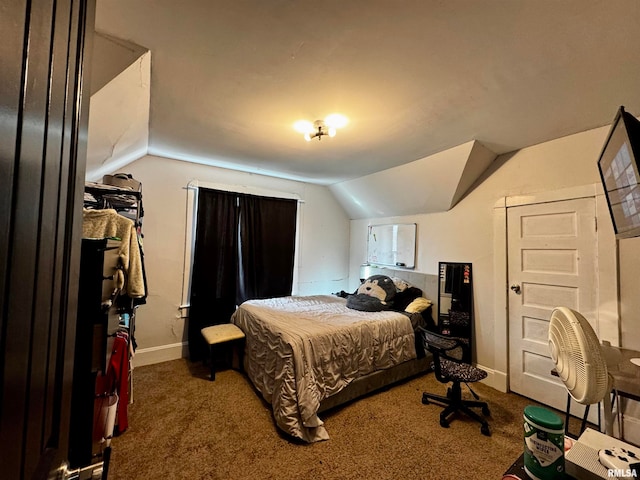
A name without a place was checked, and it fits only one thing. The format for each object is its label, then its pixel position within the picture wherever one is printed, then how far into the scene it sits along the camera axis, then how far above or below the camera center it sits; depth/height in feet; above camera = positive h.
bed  6.84 -3.14
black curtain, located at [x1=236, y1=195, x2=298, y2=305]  12.60 +0.12
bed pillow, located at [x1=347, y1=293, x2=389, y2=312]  10.62 -2.07
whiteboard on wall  12.66 +0.39
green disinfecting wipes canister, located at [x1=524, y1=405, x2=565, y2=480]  2.63 -1.88
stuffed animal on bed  10.71 -1.82
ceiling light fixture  7.28 +3.54
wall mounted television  3.79 +1.41
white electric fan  3.28 -1.28
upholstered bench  9.27 -3.11
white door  7.57 -0.64
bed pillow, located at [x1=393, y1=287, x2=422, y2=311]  11.44 -1.90
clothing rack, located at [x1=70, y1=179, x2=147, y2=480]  4.07 -1.22
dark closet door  1.12 +0.13
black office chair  7.16 -3.25
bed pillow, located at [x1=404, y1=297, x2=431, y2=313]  10.77 -2.11
